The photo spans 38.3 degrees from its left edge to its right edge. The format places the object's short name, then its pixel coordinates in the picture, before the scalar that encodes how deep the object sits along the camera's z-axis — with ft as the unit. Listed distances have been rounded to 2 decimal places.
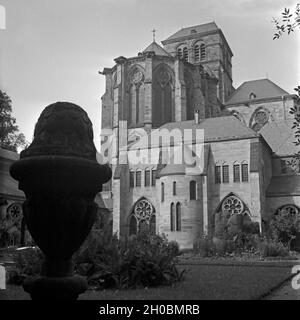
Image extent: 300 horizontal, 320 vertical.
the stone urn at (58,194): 16.05
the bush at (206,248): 80.12
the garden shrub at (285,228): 97.35
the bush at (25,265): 35.29
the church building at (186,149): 112.47
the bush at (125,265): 34.19
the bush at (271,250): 75.36
